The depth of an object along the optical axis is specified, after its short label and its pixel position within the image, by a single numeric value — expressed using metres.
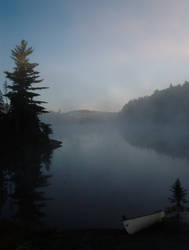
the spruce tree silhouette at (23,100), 25.30
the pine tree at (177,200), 11.07
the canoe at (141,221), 7.76
